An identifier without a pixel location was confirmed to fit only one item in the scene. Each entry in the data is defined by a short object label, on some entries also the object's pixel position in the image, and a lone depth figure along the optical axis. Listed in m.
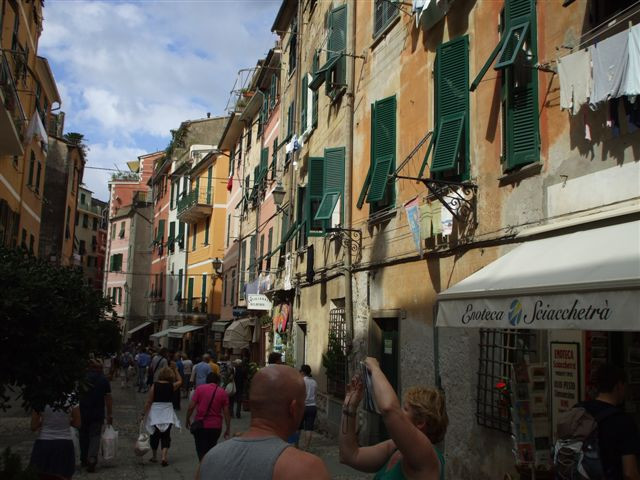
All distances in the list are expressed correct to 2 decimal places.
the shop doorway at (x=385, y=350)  12.61
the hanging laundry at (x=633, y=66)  6.28
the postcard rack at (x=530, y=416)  6.85
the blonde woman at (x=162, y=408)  10.95
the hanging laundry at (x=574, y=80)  7.07
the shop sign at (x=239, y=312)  26.67
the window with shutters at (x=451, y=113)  9.93
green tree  5.84
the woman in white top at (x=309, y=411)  12.06
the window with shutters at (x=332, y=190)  15.23
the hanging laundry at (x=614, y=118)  6.88
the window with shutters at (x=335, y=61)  15.74
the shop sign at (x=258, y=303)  22.47
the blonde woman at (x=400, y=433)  2.98
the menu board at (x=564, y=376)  7.33
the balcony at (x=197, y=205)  38.38
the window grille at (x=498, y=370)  8.17
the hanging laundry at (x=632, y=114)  6.59
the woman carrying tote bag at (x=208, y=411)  9.36
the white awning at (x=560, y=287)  5.24
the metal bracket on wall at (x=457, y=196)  9.65
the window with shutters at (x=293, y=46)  22.64
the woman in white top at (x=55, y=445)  7.62
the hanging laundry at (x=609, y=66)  6.49
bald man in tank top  2.64
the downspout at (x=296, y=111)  20.55
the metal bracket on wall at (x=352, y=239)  14.22
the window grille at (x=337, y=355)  14.84
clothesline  6.73
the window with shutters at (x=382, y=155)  12.48
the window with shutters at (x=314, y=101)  18.77
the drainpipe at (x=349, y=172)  14.29
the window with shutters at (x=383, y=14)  13.38
